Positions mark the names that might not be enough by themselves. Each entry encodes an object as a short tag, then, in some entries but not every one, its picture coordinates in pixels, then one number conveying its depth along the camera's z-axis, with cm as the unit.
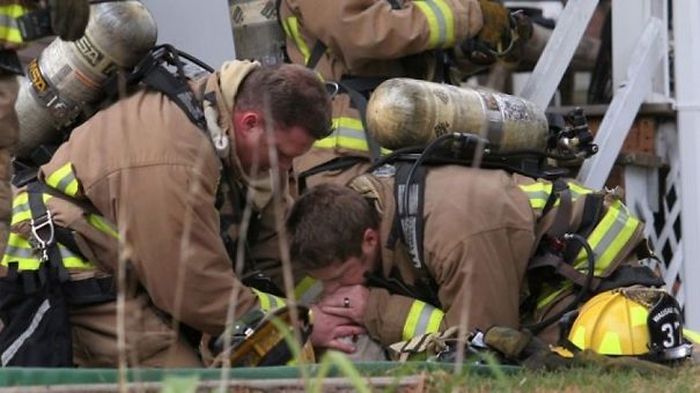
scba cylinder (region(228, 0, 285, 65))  1211
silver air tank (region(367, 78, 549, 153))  1056
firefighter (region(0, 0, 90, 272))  859
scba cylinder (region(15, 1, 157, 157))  1027
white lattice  1330
